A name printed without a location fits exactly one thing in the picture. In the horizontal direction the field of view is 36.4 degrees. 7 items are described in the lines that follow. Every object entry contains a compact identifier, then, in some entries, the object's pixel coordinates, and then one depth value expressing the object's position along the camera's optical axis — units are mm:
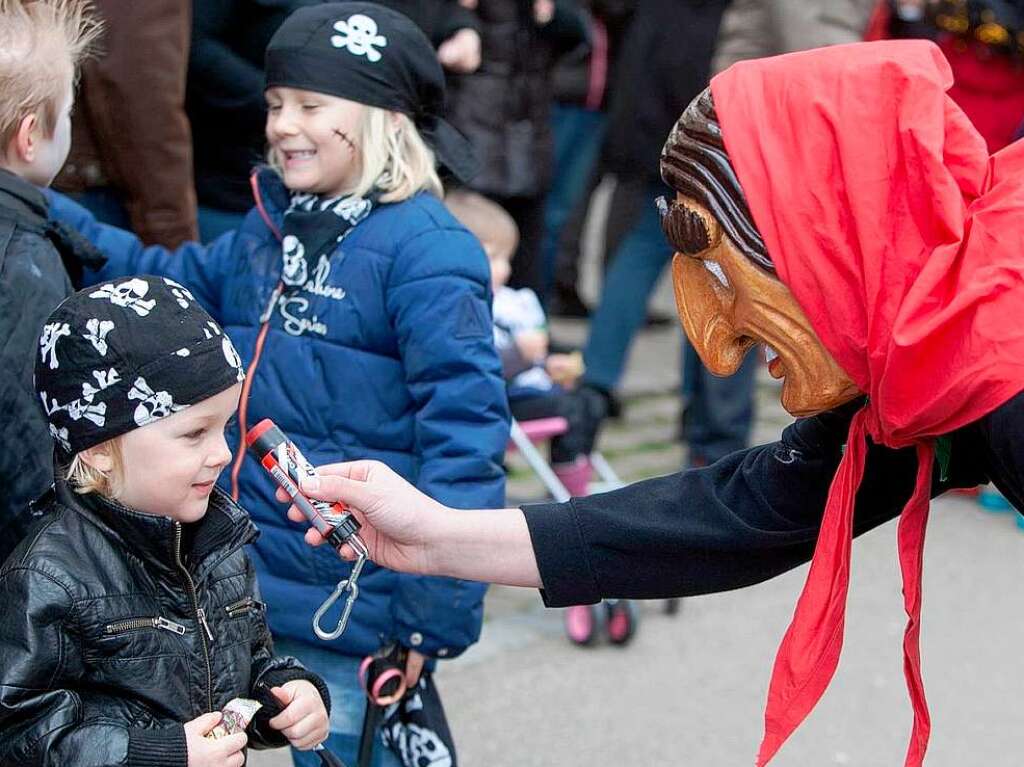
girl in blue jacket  2820
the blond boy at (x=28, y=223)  2459
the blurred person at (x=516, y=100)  5566
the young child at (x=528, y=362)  4598
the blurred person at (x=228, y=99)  4109
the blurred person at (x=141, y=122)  3805
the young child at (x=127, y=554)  2016
